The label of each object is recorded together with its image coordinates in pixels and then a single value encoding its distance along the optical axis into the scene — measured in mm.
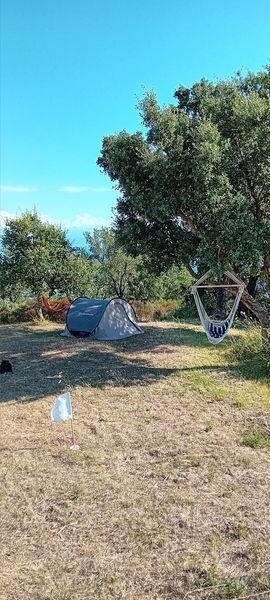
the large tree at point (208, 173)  7594
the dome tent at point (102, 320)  12539
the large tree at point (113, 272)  21797
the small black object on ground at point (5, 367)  9027
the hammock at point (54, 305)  16828
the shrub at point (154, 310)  18605
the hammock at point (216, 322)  8648
